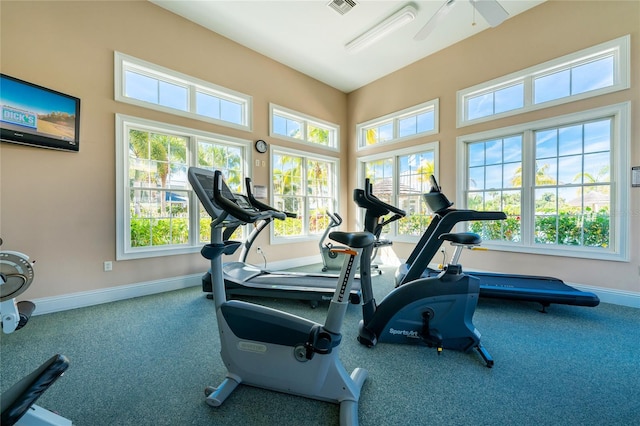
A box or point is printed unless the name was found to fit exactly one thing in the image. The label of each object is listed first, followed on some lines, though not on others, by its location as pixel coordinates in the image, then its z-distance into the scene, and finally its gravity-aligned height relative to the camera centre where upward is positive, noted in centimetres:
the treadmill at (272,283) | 298 -91
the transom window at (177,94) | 347 +182
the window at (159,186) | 343 +38
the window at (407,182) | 502 +65
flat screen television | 262 +105
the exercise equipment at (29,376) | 88 -64
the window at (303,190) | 513 +48
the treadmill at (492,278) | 226 -87
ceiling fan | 274 +223
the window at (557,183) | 324 +44
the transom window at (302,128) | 505 +181
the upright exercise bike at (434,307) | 196 -76
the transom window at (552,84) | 319 +186
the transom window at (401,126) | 491 +184
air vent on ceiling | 355 +291
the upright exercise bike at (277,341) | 135 -73
